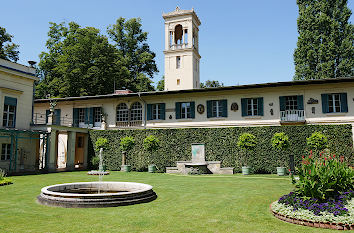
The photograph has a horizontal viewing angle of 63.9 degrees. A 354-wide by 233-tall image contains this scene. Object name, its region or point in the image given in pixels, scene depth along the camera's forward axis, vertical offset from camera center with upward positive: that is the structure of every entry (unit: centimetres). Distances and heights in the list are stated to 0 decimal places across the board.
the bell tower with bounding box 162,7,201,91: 3619 +1180
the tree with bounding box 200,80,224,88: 5734 +1228
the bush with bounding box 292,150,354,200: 746 -98
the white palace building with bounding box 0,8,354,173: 2130 +299
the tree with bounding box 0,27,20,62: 3796 +1328
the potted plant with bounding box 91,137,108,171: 2425 -14
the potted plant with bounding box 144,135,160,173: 2259 +0
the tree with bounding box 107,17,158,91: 4688 +1650
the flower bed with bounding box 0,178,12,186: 1351 -177
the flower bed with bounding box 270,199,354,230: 632 -175
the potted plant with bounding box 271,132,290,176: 1945 +3
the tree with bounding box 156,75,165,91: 5012 +1039
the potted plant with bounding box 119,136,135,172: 2336 -7
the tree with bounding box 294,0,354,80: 3350 +1237
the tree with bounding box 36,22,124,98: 3825 +1133
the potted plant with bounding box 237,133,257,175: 2027 -3
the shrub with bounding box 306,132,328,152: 1886 +14
